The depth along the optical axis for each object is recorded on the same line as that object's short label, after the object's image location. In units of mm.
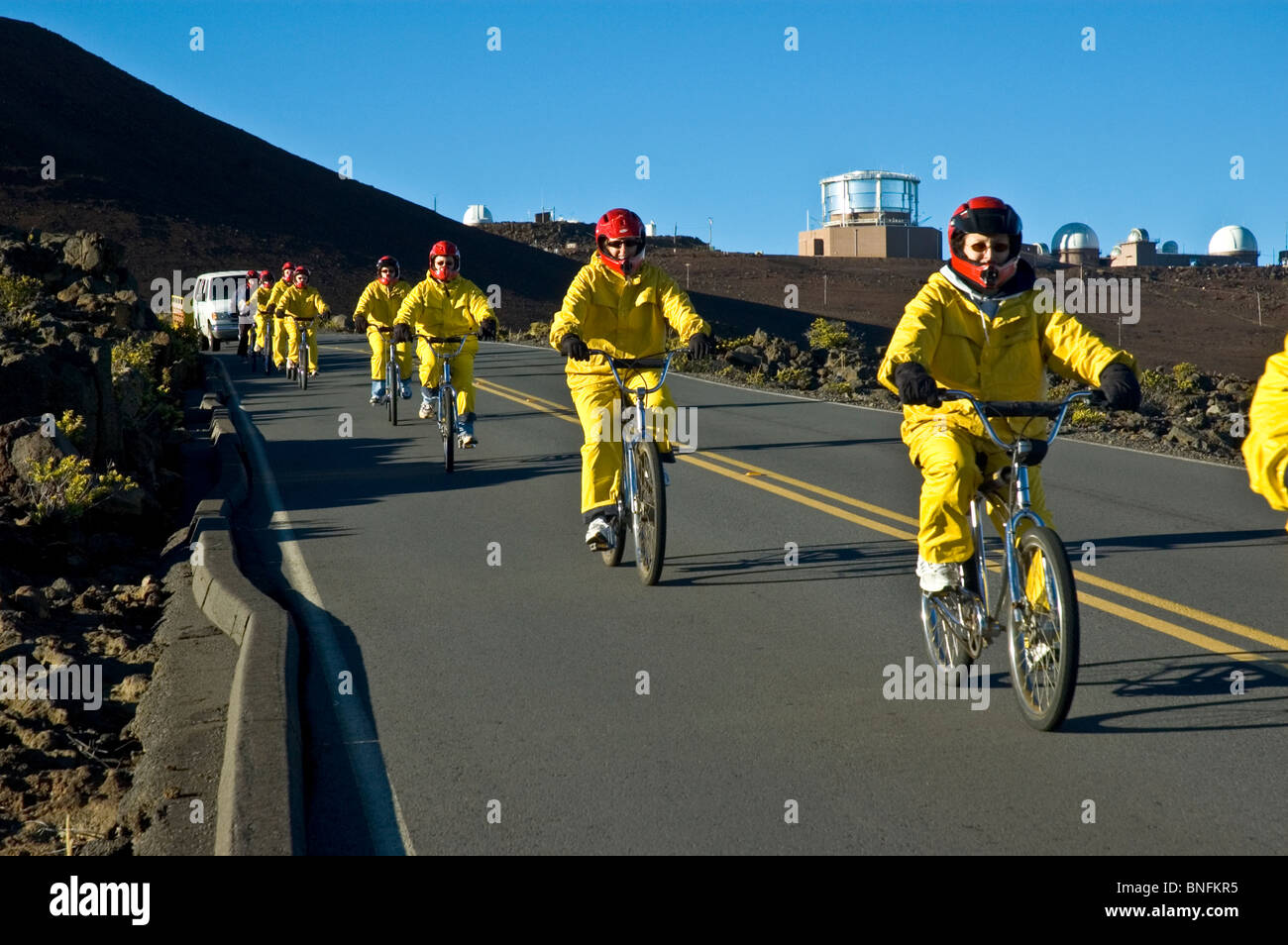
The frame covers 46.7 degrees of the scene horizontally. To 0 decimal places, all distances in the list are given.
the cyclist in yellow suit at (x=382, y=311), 18516
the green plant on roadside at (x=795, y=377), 25781
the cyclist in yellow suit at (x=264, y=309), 28391
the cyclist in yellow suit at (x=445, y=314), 15008
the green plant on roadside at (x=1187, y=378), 26238
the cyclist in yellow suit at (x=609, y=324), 9156
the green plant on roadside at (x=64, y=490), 10641
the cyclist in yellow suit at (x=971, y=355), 5961
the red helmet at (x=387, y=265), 18389
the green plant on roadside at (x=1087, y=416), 18311
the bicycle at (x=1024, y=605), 5367
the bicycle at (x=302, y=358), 24812
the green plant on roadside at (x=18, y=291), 24547
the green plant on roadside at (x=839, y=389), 24094
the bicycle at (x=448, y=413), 14367
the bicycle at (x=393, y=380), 18656
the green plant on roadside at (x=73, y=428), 12109
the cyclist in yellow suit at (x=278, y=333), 27359
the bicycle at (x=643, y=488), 8578
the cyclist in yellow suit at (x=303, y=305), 24812
